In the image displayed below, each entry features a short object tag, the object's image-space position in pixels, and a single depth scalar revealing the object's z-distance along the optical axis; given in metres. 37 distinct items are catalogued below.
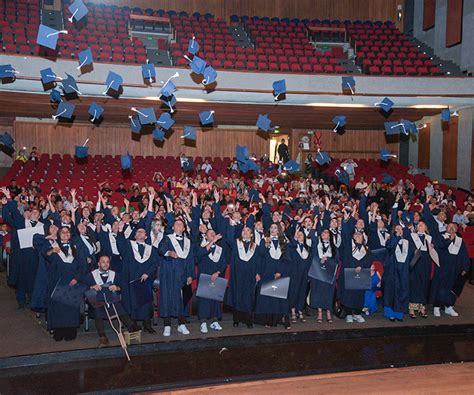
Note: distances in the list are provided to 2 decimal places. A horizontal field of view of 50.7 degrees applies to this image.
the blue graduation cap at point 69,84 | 12.16
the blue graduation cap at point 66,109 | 12.34
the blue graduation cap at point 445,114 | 14.09
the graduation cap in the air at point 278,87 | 13.43
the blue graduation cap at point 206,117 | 13.03
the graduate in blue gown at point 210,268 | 6.45
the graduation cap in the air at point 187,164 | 14.36
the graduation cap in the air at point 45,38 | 10.40
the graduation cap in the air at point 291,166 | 12.32
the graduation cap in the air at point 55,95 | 12.26
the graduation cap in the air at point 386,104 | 14.13
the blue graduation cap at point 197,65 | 11.53
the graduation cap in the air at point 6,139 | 13.15
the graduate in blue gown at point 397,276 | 6.88
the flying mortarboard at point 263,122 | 12.34
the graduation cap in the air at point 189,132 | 12.77
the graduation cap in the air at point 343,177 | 12.08
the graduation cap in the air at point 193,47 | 11.76
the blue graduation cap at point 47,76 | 12.01
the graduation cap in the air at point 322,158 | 13.72
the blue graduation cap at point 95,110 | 12.34
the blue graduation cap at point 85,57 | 11.95
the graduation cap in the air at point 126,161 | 11.45
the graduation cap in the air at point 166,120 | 13.25
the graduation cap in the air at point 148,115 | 12.98
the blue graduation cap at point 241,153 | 11.05
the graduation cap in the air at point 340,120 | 14.75
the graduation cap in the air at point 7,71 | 11.77
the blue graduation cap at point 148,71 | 12.82
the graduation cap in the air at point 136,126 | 17.43
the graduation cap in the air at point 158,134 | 14.52
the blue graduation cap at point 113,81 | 12.54
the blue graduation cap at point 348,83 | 14.55
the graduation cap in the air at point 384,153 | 12.96
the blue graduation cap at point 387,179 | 11.77
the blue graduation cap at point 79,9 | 11.81
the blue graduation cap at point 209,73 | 12.51
